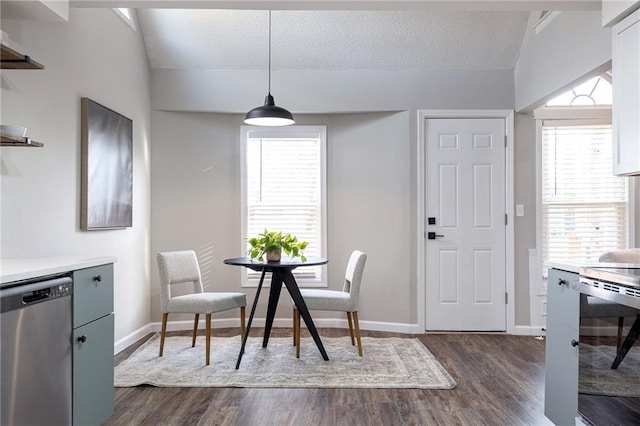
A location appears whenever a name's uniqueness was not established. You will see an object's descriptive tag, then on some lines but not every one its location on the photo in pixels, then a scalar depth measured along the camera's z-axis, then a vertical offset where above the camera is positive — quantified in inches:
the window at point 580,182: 186.2 +13.0
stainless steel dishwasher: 68.6 -21.4
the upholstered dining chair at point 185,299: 144.7 -26.1
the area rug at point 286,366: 128.3 -44.5
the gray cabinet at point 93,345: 87.7 -25.2
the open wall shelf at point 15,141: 86.6 +13.5
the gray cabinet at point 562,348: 90.3 -26.1
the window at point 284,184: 197.2 +12.5
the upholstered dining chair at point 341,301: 150.9 -26.9
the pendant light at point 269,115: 141.9 +29.4
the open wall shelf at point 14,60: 86.0 +28.8
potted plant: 150.6 -9.9
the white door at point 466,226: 187.2 -4.3
